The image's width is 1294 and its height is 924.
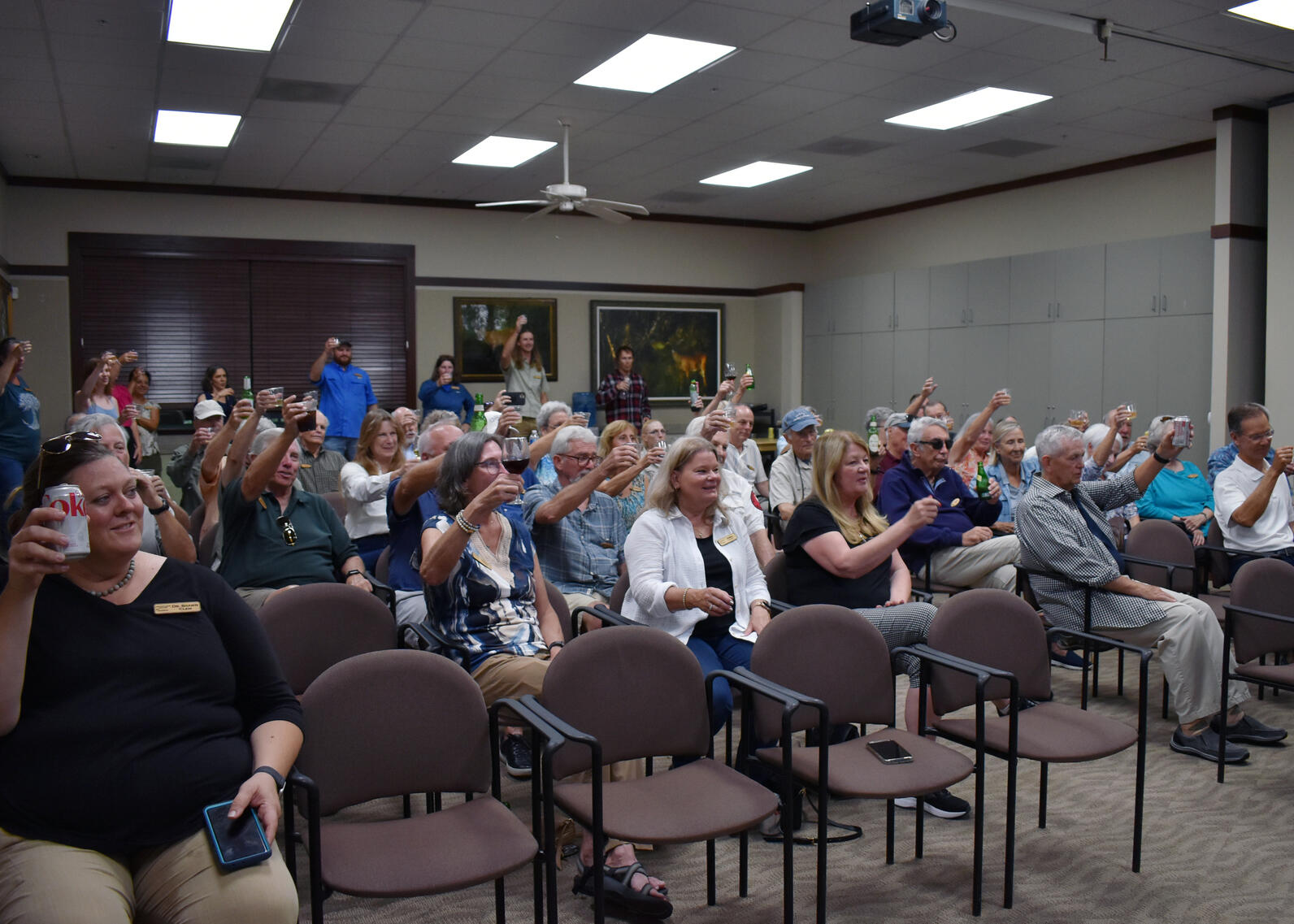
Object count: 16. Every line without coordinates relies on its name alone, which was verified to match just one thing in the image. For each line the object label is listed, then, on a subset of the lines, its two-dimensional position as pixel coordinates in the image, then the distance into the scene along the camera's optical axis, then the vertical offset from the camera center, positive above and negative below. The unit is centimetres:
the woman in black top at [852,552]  349 -54
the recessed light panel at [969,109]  723 +225
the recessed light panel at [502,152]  855 +229
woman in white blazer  337 -57
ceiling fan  739 +159
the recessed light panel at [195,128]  755 +224
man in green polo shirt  361 -48
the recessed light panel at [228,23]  539 +220
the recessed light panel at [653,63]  616 +224
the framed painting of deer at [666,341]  1220 +81
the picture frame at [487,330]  1140 +89
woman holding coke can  179 -64
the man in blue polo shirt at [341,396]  979 +12
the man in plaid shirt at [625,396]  1137 +11
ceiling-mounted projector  449 +177
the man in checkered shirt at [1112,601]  381 -81
